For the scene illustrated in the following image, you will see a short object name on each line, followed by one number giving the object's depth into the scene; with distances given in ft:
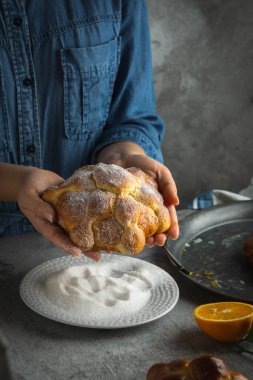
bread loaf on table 3.54
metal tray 5.38
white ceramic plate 4.61
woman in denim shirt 5.88
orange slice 4.39
